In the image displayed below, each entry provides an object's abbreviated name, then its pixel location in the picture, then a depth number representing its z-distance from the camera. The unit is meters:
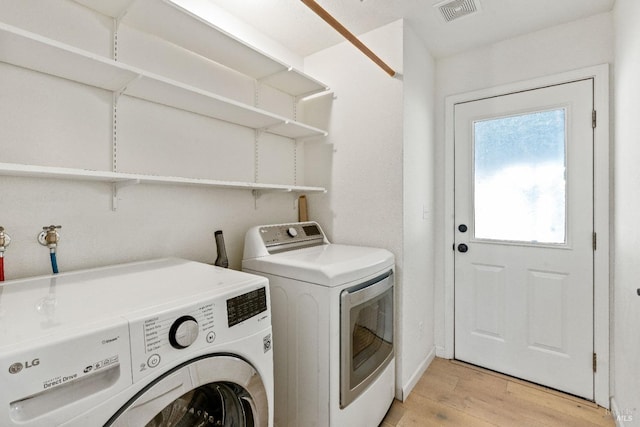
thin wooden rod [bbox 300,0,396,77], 1.24
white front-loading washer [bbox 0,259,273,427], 0.63
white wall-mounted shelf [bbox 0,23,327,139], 1.04
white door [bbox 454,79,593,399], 2.01
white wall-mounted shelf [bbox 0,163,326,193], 0.98
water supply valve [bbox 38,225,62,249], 1.22
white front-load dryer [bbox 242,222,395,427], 1.39
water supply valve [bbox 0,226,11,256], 1.11
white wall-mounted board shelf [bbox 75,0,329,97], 1.32
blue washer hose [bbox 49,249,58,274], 1.21
